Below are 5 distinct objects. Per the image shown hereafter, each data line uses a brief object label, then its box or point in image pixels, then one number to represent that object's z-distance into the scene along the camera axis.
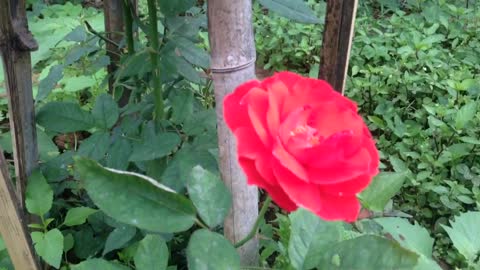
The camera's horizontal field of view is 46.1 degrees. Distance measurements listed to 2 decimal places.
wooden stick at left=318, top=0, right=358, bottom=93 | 0.95
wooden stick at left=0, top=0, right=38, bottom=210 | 0.92
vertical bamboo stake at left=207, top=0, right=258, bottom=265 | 0.69
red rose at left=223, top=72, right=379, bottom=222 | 0.46
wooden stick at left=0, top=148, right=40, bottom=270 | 0.87
